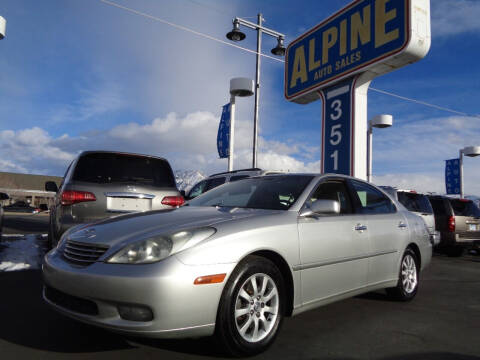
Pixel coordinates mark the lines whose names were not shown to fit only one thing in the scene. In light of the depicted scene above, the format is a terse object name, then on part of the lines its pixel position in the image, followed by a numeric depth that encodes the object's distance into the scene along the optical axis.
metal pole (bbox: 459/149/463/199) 24.30
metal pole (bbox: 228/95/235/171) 14.78
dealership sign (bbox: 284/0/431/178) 8.21
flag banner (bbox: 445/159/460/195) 24.92
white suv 8.95
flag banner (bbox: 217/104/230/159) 15.00
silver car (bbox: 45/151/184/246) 4.82
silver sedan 2.44
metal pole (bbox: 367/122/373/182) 21.28
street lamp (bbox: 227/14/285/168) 15.62
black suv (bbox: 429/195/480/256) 9.59
